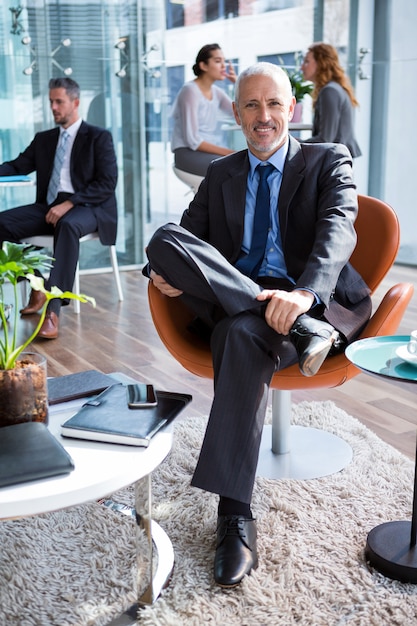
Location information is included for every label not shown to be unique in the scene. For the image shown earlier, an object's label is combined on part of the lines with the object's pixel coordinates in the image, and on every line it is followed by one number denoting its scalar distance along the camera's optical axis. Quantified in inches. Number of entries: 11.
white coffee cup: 65.3
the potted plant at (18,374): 54.3
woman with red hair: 183.3
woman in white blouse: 198.7
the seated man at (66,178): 172.7
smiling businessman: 69.6
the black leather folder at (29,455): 49.3
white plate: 64.3
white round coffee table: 47.8
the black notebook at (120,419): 56.3
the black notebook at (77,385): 65.3
